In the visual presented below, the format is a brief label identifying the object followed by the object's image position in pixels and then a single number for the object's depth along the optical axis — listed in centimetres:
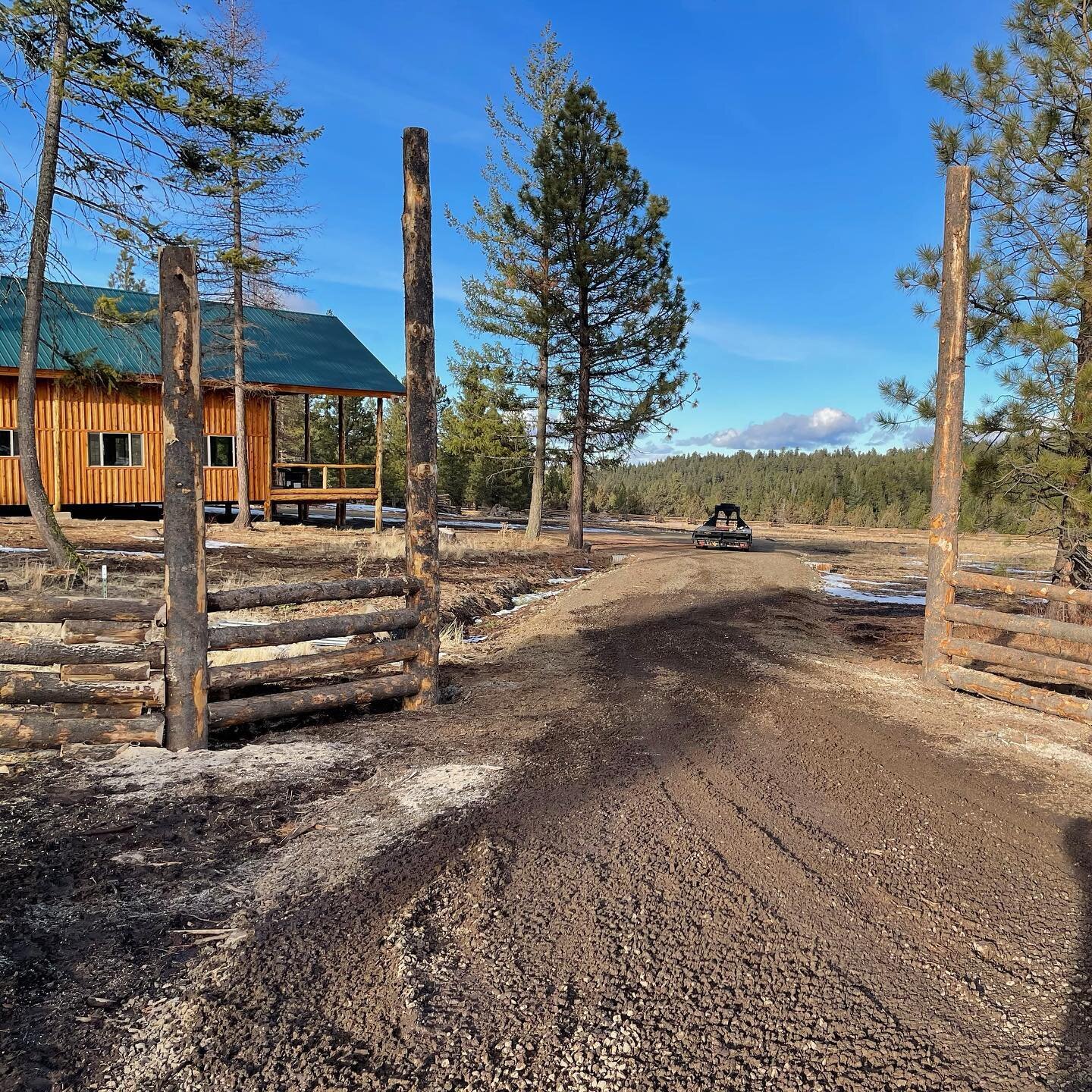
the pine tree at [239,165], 1187
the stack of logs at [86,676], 496
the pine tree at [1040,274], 803
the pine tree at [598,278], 2227
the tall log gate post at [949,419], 775
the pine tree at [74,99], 1077
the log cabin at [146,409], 2244
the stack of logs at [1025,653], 666
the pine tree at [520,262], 2308
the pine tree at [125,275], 6022
